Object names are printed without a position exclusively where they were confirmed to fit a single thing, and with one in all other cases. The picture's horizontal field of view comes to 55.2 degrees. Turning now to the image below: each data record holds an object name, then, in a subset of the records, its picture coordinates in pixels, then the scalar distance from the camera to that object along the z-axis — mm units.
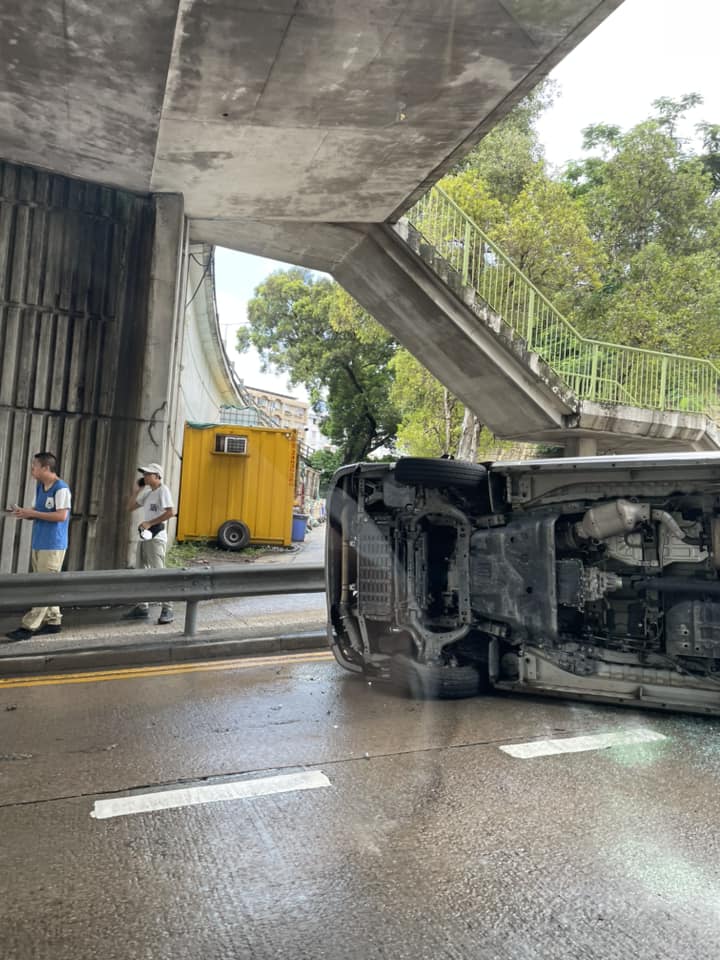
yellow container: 14070
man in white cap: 7312
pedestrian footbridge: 10609
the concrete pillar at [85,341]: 7668
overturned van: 4289
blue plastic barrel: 17281
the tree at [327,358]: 29844
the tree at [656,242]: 18141
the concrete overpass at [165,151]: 5539
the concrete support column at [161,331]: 7922
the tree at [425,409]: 21609
